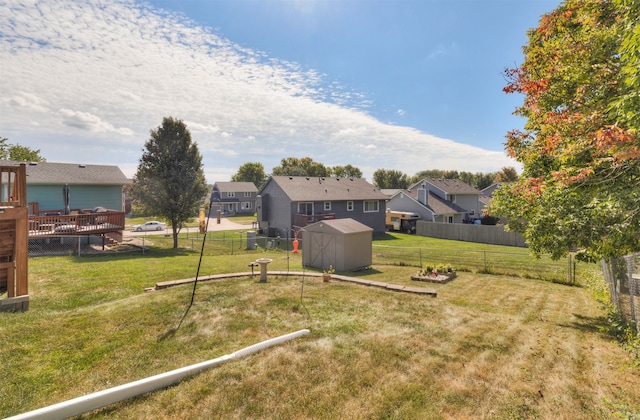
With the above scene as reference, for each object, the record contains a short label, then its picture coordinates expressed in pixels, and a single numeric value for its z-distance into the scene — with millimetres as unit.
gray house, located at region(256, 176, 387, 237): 29766
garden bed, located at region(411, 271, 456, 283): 13120
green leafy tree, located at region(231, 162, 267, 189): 83750
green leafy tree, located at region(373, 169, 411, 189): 82500
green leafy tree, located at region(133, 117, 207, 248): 22406
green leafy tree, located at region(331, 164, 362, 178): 90675
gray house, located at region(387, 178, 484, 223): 39875
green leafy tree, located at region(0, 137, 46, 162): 40156
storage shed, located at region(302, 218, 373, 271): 15266
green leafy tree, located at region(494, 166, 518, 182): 69106
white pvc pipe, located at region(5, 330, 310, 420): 3834
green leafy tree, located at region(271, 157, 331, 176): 82562
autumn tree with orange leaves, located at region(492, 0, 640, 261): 5605
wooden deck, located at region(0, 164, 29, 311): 7438
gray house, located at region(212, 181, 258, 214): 59672
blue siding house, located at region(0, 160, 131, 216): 20672
